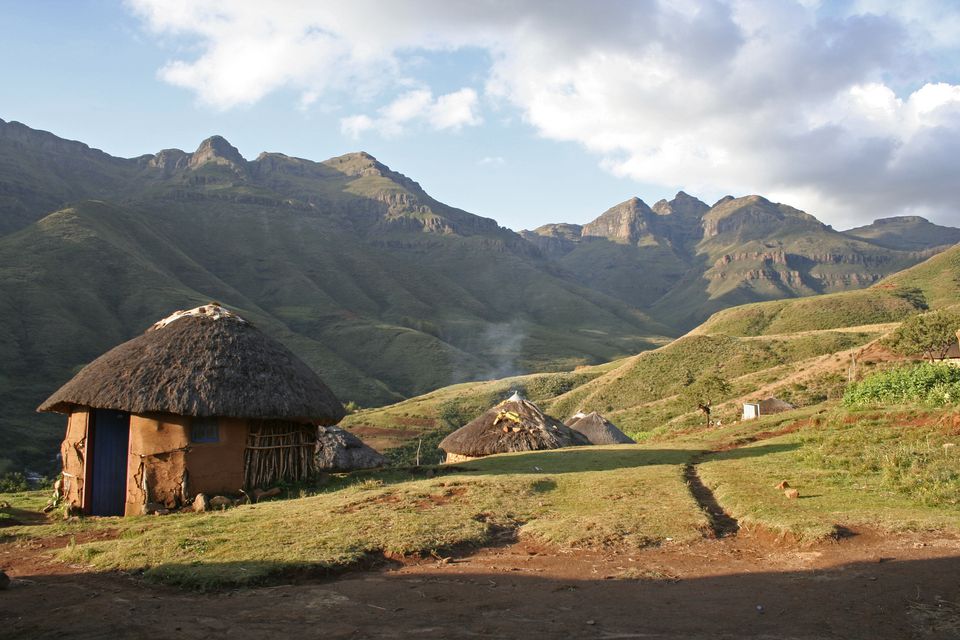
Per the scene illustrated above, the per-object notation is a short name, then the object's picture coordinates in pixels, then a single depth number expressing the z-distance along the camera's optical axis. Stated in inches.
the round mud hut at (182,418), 622.5
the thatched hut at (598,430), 1290.6
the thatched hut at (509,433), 1074.7
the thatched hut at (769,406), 1286.9
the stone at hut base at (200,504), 596.7
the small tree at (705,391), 1411.2
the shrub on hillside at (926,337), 1373.0
